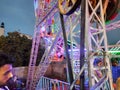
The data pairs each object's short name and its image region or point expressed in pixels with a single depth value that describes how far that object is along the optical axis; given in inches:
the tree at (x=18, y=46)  355.5
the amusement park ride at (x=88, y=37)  76.2
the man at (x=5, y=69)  26.5
